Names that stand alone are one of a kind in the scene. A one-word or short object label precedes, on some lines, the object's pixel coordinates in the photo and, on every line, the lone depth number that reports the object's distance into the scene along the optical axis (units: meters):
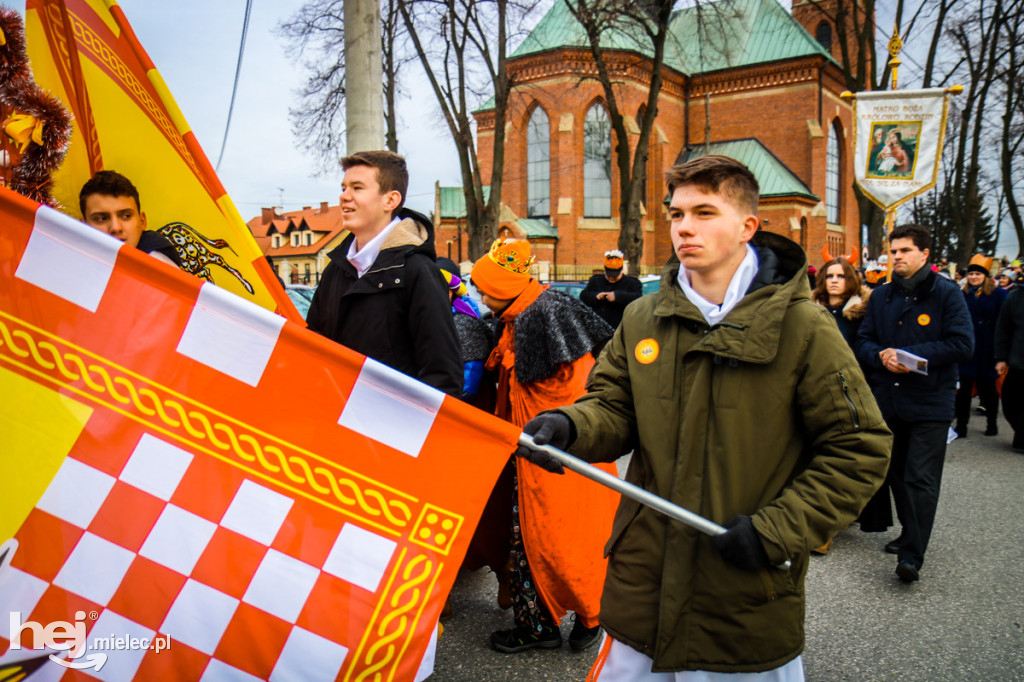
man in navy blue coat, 4.77
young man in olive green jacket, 1.96
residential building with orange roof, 72.12
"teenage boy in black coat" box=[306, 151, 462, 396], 3.00
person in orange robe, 3.74
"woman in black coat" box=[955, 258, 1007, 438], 9.77
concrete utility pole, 5.69
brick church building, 33.72
